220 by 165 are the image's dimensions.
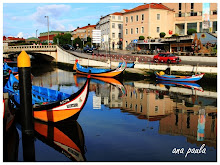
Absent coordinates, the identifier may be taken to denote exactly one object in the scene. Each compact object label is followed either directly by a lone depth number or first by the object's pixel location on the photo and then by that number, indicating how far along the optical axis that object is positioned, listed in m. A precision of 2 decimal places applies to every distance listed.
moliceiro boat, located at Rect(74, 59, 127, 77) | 38.16
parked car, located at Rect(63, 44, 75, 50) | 66.56
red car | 40.16
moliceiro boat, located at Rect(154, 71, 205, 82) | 32.75
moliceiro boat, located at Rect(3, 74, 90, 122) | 16.12
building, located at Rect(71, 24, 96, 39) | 105.06
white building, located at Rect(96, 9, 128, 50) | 72.50
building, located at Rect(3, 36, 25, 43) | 109.76
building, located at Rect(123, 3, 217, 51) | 56.28
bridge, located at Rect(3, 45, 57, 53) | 54.69
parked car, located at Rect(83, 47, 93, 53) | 60.17
